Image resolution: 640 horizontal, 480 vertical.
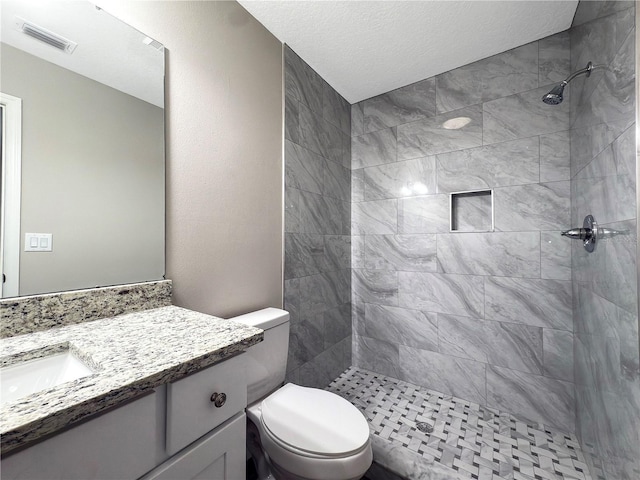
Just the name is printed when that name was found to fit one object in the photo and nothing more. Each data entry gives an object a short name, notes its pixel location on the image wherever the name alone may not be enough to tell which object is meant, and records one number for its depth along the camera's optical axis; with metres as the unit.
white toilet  1.01
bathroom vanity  0.45
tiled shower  1.30
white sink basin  0.68
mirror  0.83
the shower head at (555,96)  1.39
